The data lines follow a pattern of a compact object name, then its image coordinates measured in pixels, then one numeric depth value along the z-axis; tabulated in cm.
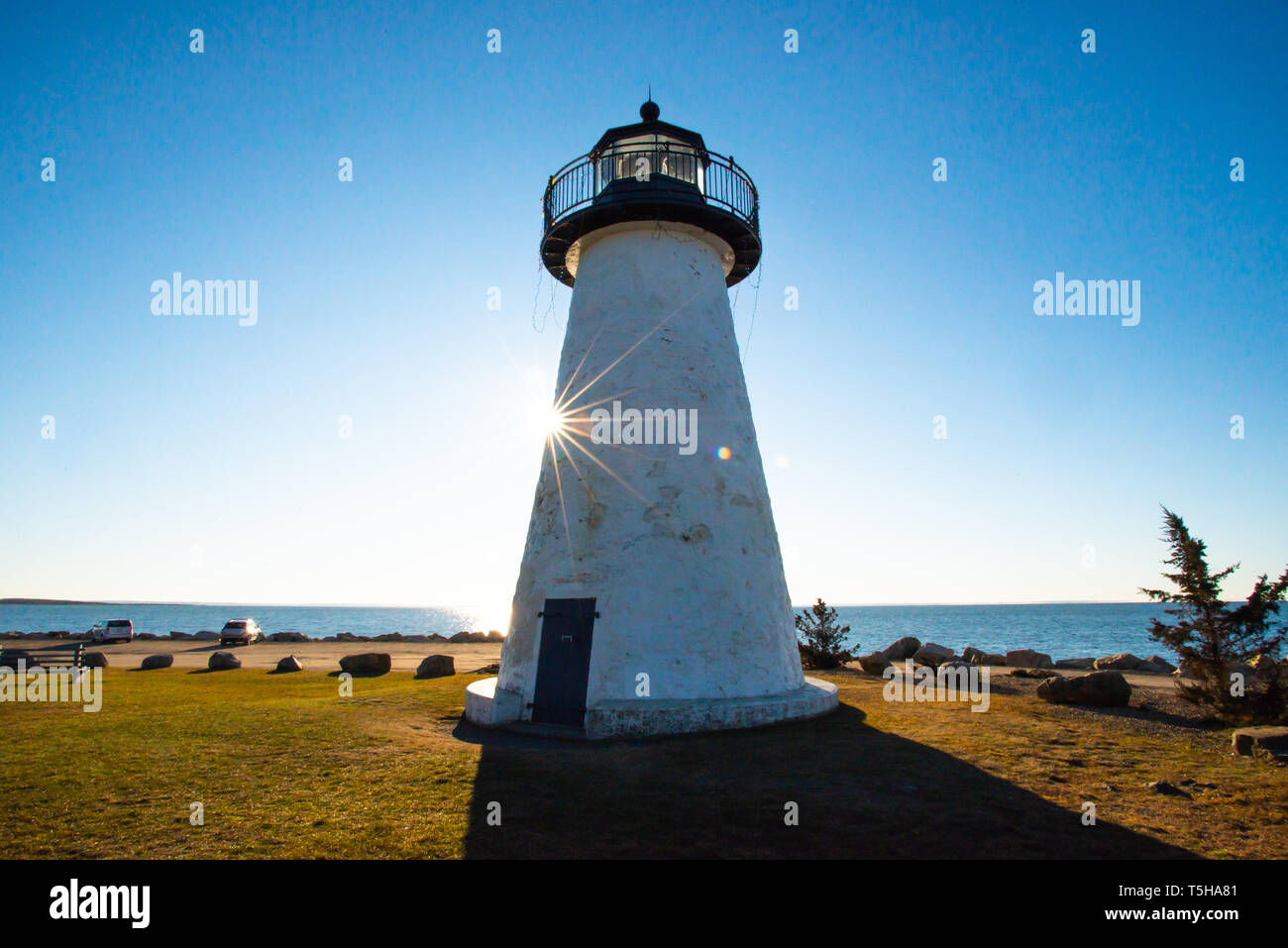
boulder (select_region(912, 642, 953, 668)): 2073
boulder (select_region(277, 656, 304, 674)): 2292
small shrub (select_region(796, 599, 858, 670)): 2020
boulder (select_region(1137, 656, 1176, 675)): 2505
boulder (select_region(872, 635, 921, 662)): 2420
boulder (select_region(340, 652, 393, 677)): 2162
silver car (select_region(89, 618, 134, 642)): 4184
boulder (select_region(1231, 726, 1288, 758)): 806
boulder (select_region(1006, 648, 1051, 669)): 2528
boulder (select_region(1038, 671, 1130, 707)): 1188
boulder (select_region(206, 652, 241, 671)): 2447
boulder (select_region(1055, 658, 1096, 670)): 2929
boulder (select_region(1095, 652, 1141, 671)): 2550
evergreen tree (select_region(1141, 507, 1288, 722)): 1042
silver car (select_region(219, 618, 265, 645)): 4159
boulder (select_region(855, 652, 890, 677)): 1842
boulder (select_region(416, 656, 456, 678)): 1945
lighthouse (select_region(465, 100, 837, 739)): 1025
